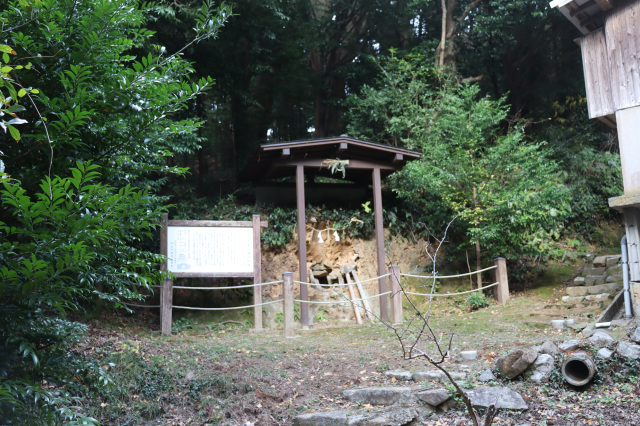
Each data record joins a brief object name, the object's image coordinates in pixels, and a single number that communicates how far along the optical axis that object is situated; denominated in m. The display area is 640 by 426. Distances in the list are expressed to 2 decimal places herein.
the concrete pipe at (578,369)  5.41
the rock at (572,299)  9.37
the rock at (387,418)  4.96
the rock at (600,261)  10.87
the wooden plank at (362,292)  10.78
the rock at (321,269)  11.23
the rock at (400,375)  6.00
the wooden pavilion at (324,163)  9.73
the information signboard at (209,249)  8.83
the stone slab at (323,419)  5.03
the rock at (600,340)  5.99
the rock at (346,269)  11.25
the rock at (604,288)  9.45
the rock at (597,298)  9.16
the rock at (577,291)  9.88
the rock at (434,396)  5.29
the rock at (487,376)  5.67
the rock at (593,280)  10.17
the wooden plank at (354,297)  10.47
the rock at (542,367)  5.59
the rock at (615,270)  10.23
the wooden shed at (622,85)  7.64
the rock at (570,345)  5.96
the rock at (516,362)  5.66
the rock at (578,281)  10.42
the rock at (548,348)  5.95
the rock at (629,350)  5.66
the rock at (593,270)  10.62
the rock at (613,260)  10.65
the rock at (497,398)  5.11
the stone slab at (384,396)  5.38
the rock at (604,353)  5.71
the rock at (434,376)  5.79
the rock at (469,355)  6.51
